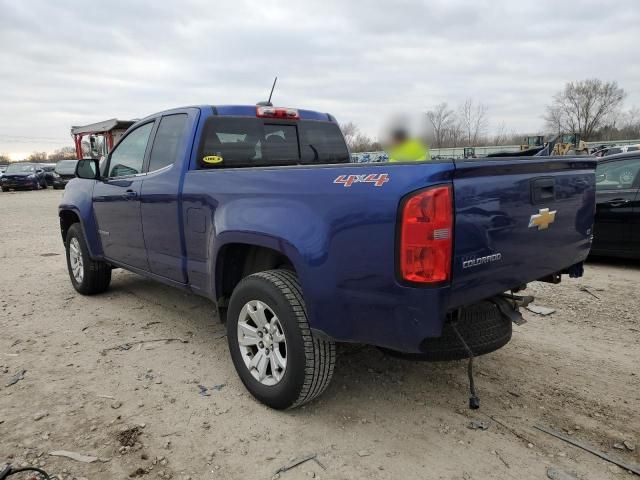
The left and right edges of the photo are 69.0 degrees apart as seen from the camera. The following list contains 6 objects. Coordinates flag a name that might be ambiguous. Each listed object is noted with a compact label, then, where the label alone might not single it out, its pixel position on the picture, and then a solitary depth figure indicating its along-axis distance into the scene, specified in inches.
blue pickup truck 85.2
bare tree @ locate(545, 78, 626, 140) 2554.1
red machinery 773.3
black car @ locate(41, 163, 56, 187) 1189.7
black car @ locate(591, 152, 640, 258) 235.1
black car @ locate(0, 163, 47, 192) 1096.8
